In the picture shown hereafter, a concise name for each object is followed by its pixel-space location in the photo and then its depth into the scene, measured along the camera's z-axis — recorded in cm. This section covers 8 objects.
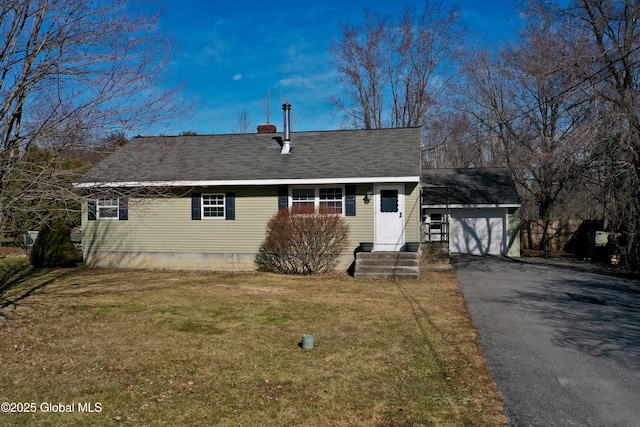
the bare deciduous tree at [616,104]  1357
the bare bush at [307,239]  1317
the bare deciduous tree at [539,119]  1442
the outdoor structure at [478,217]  1942
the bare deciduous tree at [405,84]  3019
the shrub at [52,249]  1553
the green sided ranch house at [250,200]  1417
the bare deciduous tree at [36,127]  690
